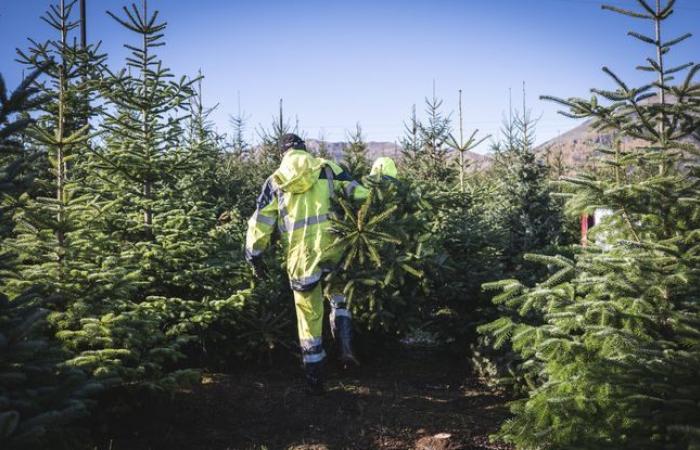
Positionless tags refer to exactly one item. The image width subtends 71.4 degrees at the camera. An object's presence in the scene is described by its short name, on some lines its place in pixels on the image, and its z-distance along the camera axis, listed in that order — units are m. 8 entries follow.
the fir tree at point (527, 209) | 8.32
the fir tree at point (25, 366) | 2.39
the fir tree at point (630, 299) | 2.78
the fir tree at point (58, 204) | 4.09
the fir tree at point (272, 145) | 15.54
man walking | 5.11
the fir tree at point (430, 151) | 11.67
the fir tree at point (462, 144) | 11.87
